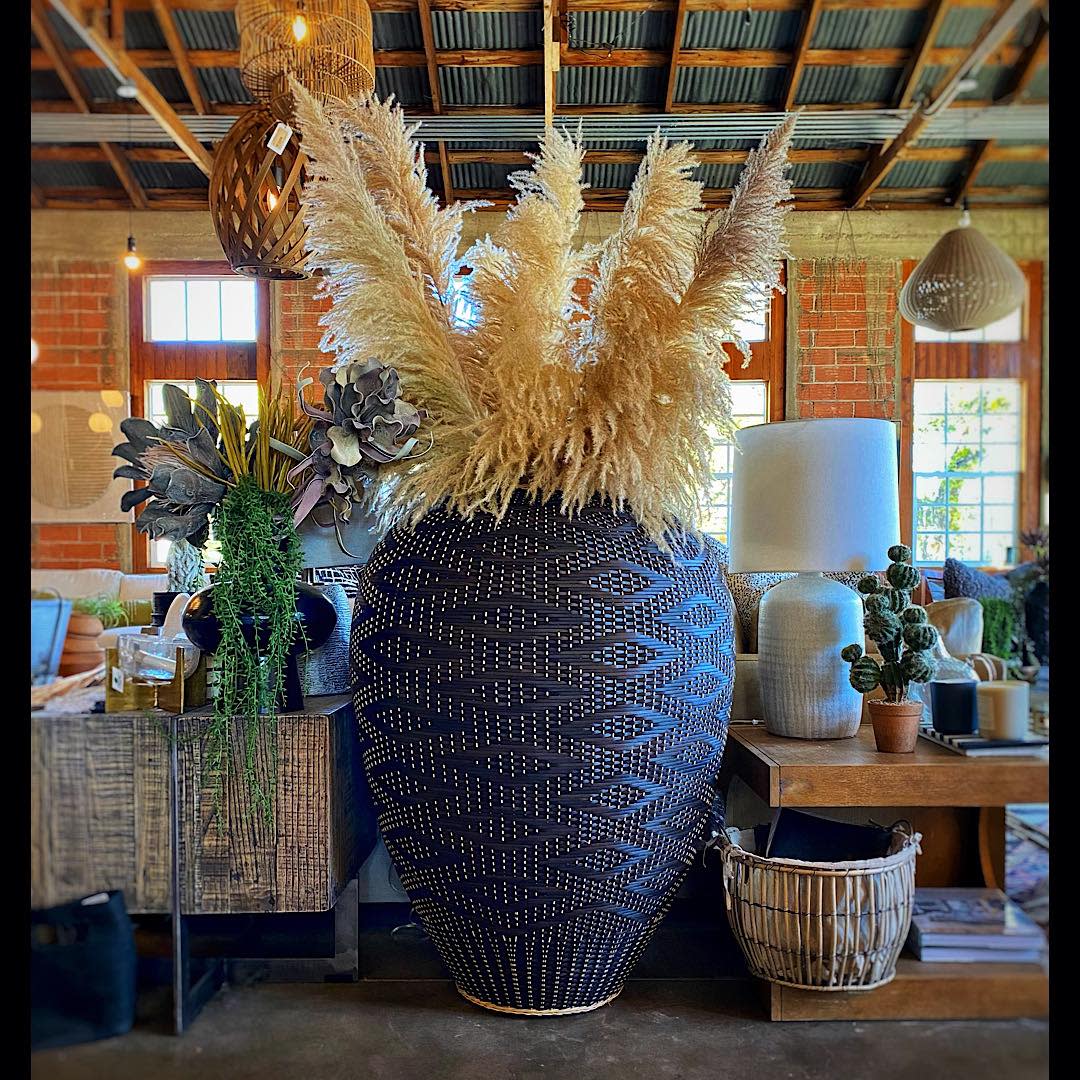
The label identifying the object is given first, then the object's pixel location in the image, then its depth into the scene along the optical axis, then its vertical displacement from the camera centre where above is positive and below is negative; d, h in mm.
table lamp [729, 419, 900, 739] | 1166 -5
